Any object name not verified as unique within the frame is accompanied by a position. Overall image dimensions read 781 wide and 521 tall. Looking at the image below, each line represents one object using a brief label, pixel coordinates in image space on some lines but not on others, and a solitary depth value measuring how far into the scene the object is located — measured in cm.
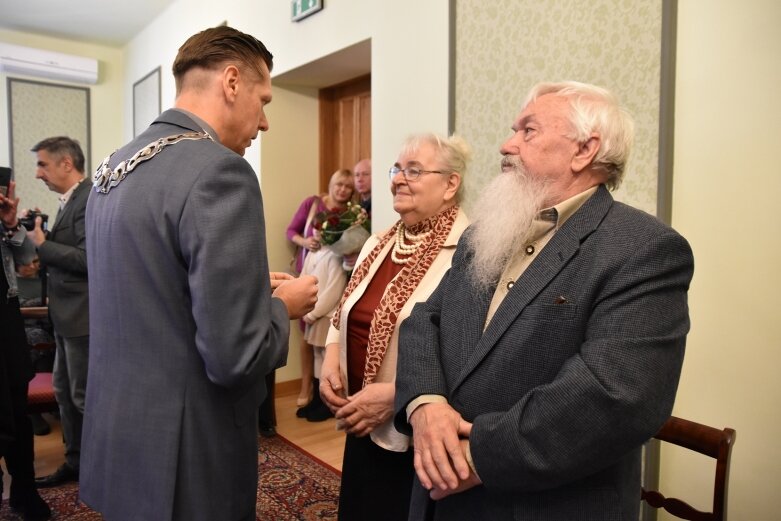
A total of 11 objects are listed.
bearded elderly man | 94
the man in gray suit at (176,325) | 108
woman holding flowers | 382
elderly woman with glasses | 169
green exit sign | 345
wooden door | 411
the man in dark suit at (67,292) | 266
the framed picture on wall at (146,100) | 568
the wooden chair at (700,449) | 131
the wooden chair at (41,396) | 275
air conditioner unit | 588
